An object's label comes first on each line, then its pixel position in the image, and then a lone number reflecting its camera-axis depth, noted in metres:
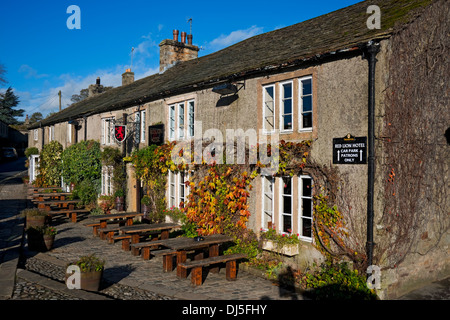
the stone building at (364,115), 6.89
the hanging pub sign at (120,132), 14.55
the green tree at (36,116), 86.69
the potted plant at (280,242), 7.96
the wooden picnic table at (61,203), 15.52
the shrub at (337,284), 6.72
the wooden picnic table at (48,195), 17.39
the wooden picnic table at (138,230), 10.05
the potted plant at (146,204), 13.63
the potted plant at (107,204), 16.03
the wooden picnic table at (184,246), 8.09
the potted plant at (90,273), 6.86
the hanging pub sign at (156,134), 13.07
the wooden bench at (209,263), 7.64
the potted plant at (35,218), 11.74
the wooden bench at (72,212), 14.96
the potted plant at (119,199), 15.35
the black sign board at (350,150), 6.98
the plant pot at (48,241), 10.24
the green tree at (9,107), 62.59
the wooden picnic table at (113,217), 11.69
